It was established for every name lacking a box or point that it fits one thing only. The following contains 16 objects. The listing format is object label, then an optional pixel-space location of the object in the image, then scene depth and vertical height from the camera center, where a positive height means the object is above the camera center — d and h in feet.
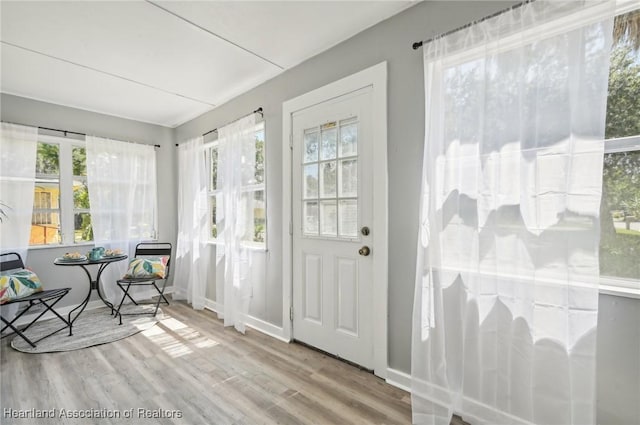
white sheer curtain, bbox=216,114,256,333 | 9.96 -0.34
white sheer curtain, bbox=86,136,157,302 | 12.35 +0.55
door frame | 6.72 +0.13
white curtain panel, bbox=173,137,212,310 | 12.31 -0.86
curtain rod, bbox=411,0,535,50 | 4.82 +3.37
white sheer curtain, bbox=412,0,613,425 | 4.18 -0.19
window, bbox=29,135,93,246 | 11.36 +0.53
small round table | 9.92 -1.94
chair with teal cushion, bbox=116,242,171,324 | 11.38 -2.58
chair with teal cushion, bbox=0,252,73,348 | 8.70 -2.47
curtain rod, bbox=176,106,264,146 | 9.84 +3.29
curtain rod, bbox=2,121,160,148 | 11.34 +3.12
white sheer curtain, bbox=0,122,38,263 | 10.27 +0.84
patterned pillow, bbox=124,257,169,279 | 11.50 -2.47
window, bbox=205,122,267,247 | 10.02 +0.34
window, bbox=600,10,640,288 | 4.28 +0.59
